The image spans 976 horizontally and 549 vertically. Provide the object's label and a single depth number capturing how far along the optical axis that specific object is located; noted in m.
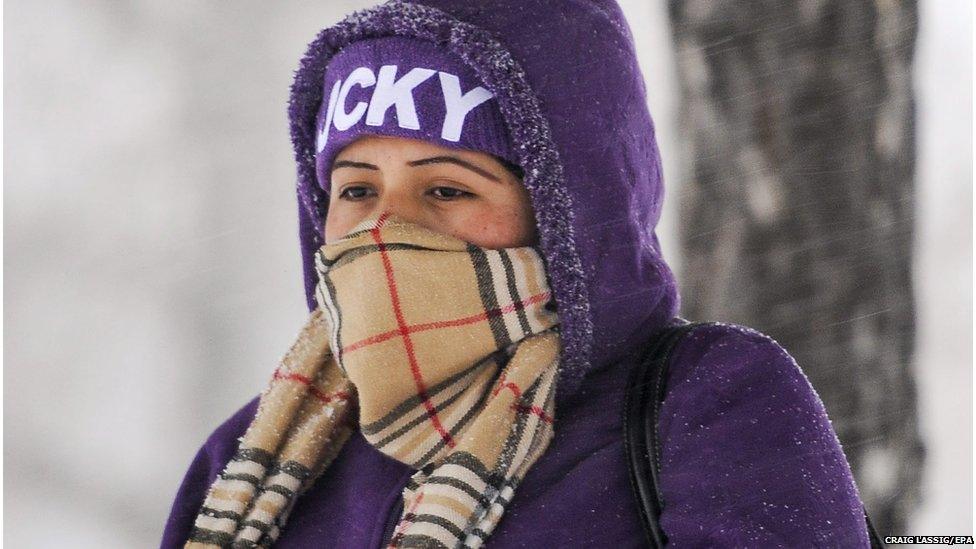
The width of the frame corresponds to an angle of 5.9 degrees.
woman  5.71
